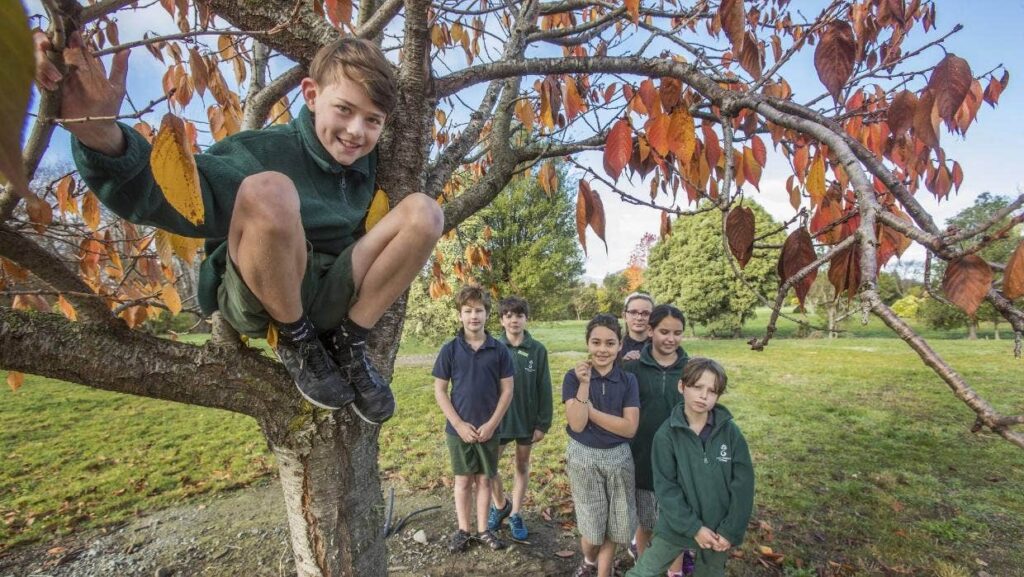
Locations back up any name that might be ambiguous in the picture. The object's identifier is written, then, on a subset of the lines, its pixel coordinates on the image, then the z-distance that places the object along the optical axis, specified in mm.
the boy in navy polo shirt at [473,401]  3297
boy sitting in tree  1172
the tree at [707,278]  18375
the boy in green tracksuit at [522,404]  3578
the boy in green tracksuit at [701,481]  2398
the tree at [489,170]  885
